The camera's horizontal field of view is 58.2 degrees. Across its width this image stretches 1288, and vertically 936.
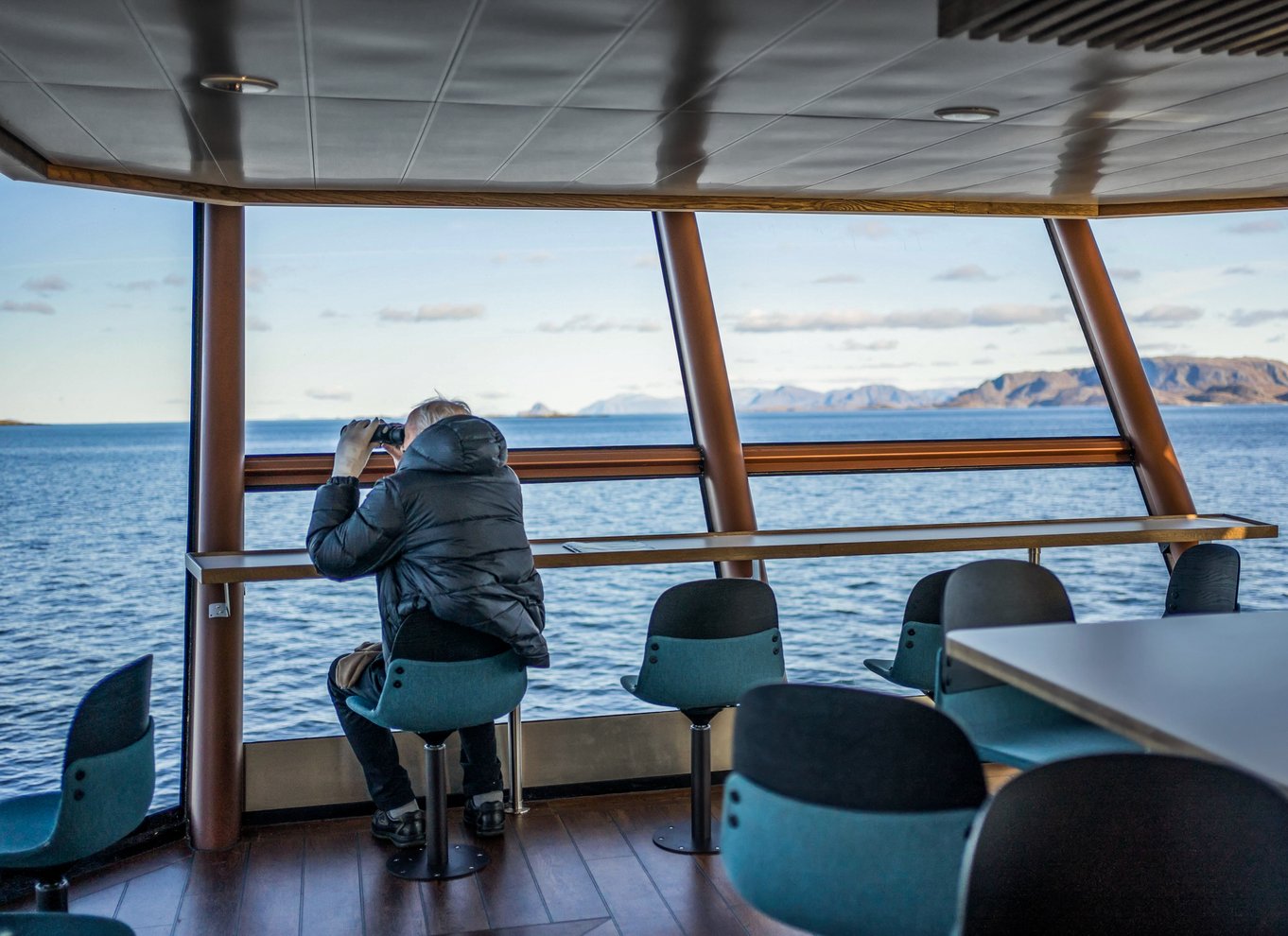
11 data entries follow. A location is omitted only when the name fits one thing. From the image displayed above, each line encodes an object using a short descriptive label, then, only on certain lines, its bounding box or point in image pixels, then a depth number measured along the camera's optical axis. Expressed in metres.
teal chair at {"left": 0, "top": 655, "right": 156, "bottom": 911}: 2.23
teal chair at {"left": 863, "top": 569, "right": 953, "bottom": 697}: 3.51
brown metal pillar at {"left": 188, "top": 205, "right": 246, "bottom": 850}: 3.93
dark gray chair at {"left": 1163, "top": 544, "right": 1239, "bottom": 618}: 3.55
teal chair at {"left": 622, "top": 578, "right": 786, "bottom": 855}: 3.44
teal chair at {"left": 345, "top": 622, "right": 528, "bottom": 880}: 3.23
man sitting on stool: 3.27
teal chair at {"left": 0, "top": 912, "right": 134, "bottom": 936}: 1.76
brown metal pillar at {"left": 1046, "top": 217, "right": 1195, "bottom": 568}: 5.24
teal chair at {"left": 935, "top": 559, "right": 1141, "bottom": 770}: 2.47
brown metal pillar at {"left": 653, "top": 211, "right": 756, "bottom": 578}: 4.73
